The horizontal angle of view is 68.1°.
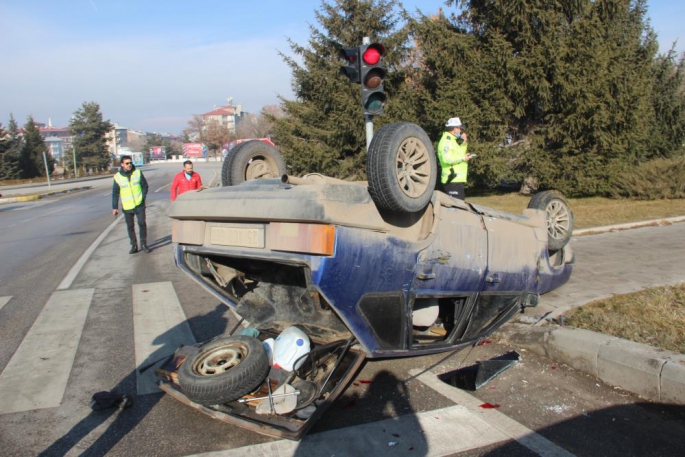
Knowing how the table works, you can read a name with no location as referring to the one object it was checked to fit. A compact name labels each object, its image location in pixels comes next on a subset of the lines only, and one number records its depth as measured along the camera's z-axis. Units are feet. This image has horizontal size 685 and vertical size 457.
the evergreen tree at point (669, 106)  67.26
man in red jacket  32.58
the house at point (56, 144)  471.21
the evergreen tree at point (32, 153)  186.29
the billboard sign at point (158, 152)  402.93
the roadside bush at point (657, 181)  47.29
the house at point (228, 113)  513.86
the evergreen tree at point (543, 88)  49.52
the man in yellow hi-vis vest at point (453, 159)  22.40
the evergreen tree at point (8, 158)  170.71
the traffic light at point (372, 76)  21.95
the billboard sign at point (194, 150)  360.69
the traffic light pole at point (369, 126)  21.03
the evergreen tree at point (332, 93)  64.54
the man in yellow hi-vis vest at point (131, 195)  32.24
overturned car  9.84
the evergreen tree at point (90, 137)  245.04
